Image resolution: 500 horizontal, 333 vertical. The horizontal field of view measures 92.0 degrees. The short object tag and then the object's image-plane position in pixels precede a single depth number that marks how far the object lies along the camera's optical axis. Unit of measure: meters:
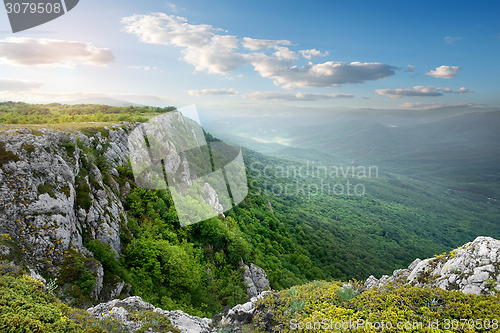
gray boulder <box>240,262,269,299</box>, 24.98
